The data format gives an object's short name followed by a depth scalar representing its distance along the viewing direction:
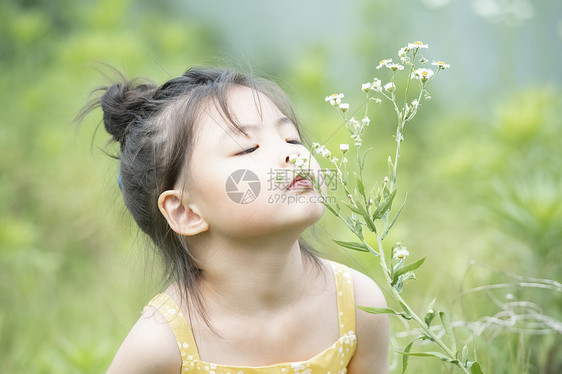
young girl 2.22
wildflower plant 2.12
